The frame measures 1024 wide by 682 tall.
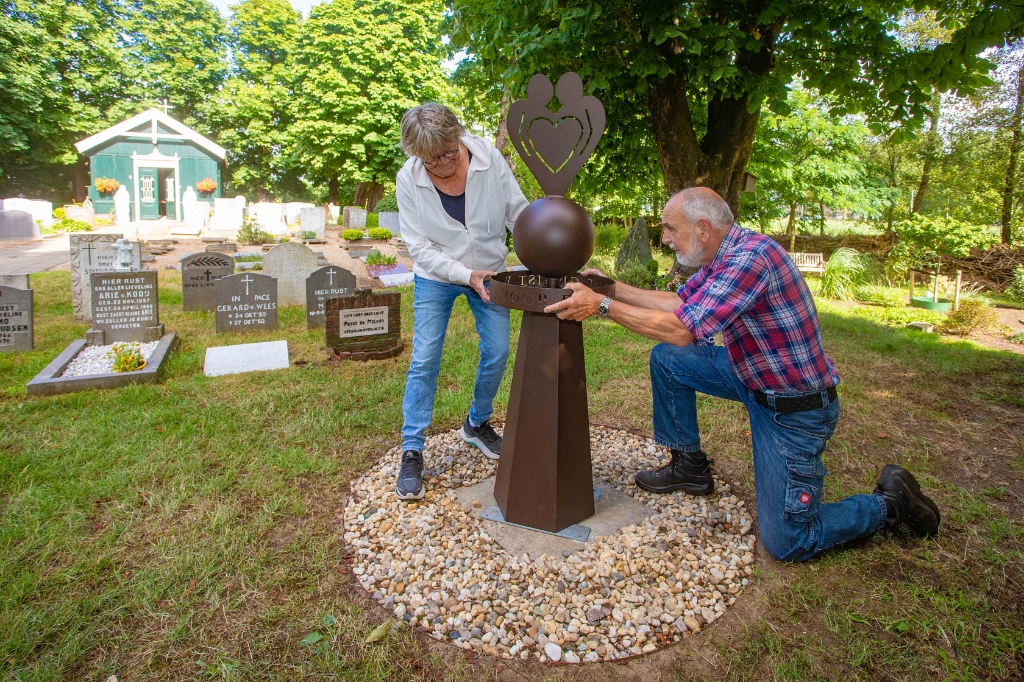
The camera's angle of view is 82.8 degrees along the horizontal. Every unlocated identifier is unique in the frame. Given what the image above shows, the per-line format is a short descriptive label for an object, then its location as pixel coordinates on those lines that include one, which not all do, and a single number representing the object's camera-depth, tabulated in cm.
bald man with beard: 252
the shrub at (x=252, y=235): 1828
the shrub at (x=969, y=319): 864
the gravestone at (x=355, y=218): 2370
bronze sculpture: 272
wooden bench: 1614
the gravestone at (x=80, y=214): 2261
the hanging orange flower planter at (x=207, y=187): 2512
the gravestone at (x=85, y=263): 751
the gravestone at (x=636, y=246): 1231
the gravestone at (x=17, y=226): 1830
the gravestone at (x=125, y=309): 647
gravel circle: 235
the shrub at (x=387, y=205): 2309
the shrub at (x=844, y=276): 1157
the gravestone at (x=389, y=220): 2159
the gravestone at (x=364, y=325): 609
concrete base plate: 287
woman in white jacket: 323
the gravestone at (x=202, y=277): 820
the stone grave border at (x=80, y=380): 490
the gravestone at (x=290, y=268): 870
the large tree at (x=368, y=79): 2589
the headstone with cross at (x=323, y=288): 743
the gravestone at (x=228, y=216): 2188
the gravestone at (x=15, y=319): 621
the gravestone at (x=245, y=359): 568
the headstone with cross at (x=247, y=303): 722
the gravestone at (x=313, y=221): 1977
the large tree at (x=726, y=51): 553
